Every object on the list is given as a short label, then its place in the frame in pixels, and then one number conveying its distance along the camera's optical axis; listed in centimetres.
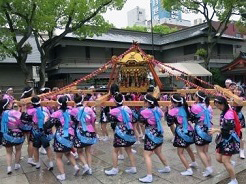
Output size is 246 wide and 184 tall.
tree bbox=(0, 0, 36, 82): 1484
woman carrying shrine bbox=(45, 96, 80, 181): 534
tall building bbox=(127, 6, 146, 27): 8558
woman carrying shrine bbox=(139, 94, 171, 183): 527
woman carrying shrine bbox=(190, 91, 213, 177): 533
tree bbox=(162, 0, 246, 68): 2000
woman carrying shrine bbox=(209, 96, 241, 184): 464
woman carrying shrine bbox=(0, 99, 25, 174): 585
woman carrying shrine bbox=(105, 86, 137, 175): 546
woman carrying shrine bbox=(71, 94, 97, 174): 551
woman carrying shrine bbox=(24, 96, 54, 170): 586
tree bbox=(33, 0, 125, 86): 1521
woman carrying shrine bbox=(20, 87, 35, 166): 588
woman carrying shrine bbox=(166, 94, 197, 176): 541
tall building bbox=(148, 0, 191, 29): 7175
